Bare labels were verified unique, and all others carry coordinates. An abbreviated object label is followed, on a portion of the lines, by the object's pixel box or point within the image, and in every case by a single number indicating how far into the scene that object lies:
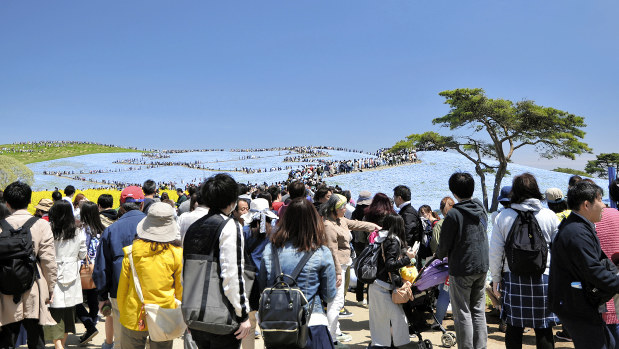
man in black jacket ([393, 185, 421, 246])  5.19
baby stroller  4.10
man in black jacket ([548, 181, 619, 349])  2.46
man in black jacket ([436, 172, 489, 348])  3.61
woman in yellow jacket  2.93
